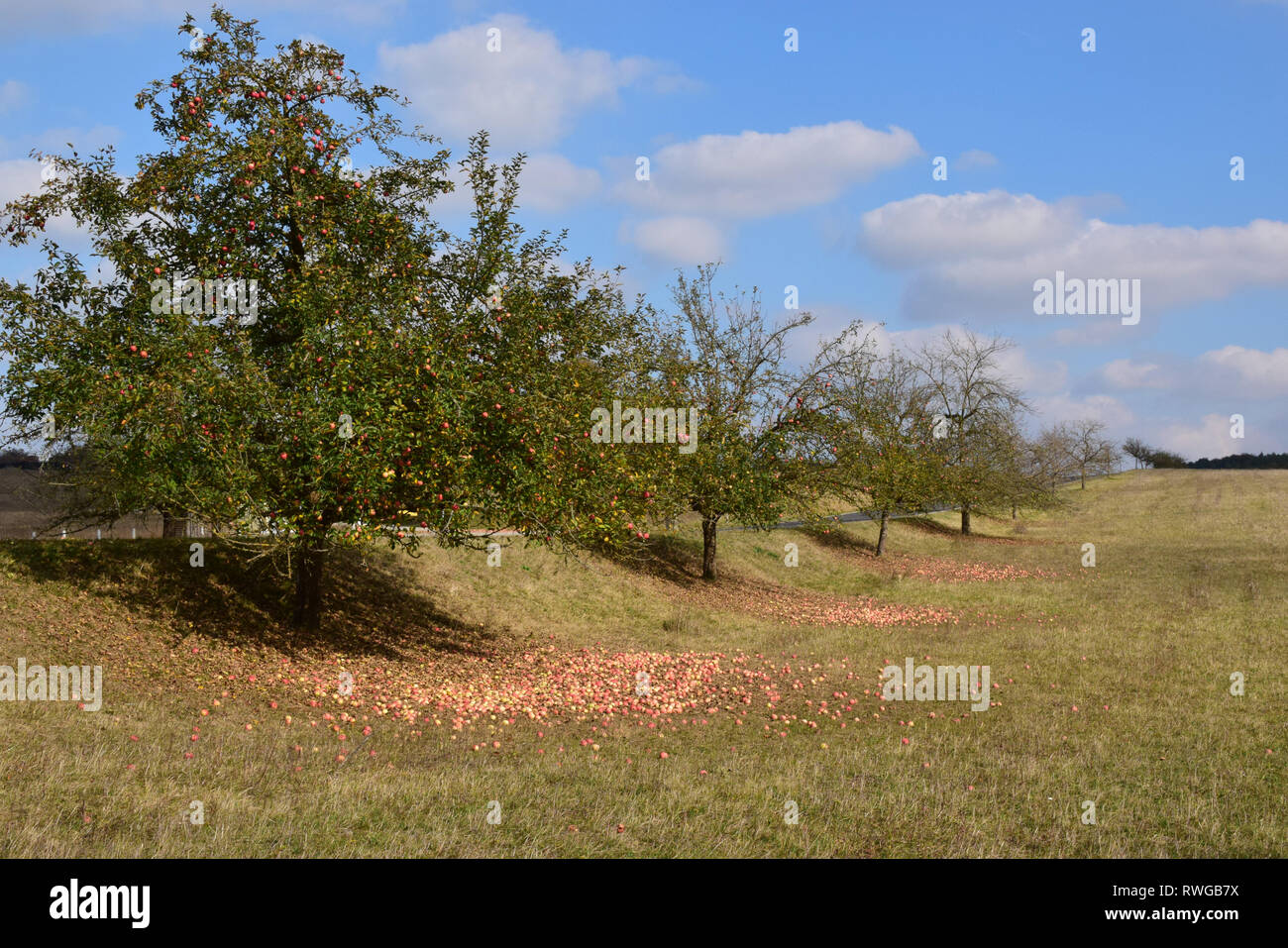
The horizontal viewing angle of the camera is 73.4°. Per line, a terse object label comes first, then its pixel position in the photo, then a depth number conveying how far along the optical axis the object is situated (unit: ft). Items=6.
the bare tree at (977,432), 200.95
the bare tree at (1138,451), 543.80
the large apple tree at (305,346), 48.24
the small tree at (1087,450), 373.81
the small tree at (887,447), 112.27
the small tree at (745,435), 97.91
